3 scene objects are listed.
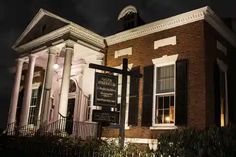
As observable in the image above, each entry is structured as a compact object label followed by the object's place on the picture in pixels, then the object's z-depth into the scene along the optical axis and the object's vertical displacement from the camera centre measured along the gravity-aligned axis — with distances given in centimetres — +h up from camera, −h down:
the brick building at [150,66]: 894 +242
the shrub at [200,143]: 552 -65
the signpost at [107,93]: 676 +72
